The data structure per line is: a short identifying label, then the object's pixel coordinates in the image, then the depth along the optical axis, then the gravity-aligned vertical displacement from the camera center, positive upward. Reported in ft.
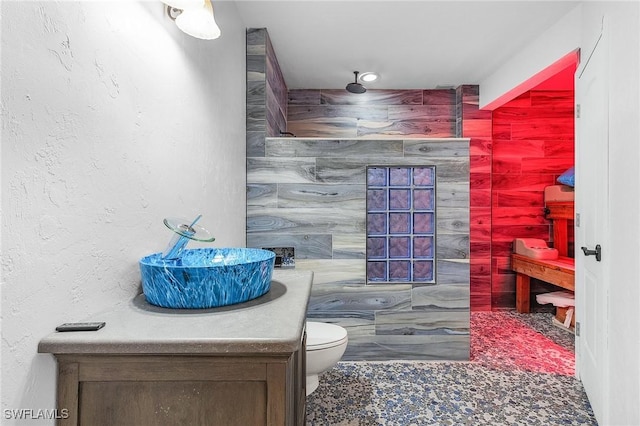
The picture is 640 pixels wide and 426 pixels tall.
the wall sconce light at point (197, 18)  3.65 +2.07
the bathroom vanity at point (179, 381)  2.48 -1.23
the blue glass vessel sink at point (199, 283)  3.09 -0.66
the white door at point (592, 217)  5.75 -0.09
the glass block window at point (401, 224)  8.71 -0.32
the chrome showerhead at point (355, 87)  11.81 +4.18
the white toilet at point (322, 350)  5.97 -2.41
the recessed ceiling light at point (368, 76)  11.37 +4.43
